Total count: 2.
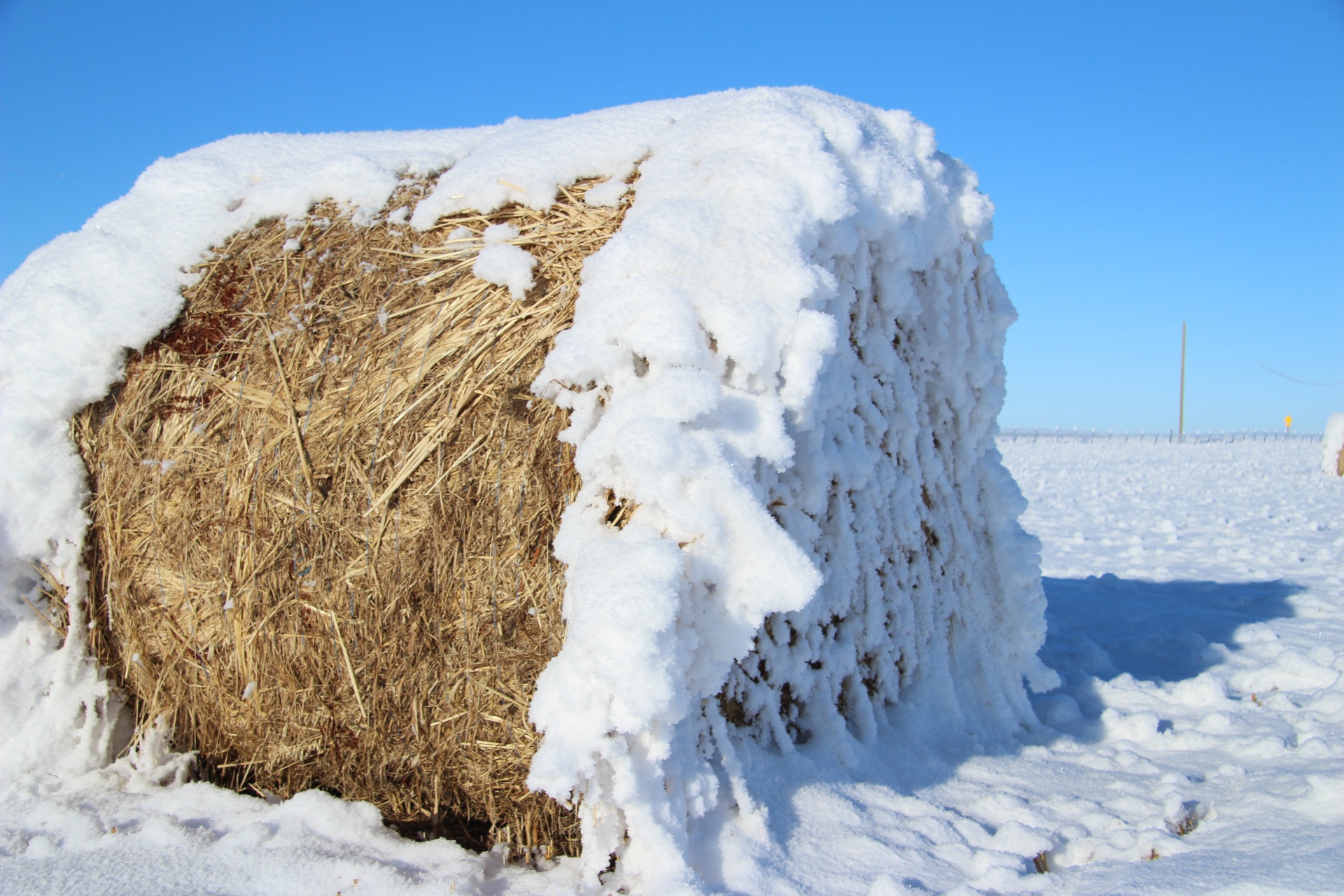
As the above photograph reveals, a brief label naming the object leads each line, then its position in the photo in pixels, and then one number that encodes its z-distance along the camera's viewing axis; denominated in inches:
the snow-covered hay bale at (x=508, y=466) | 75.8
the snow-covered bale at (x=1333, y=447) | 561.6
